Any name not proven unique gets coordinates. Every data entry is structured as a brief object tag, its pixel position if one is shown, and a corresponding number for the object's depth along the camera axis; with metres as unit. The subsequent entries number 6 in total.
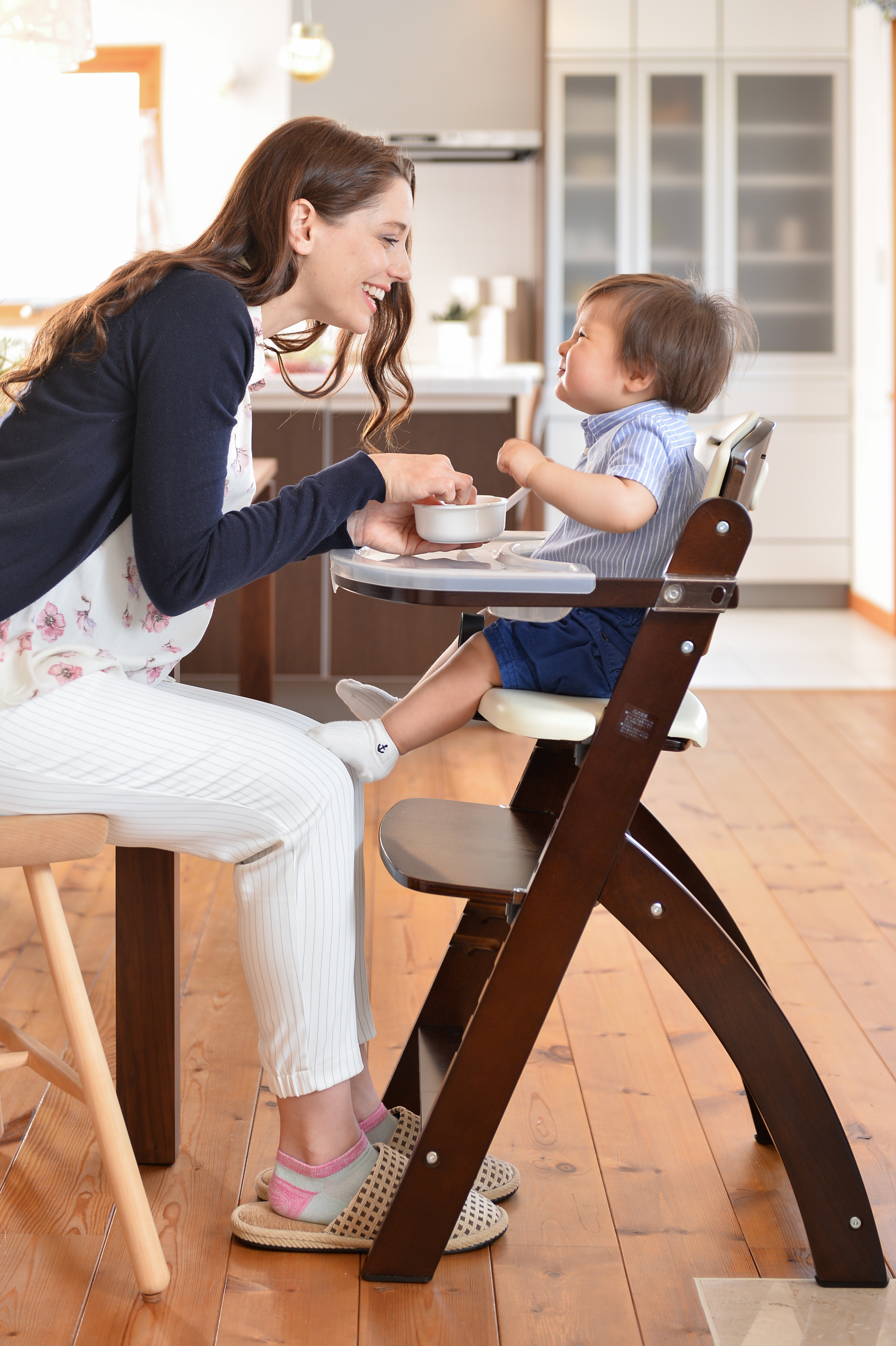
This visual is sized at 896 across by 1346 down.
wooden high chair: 2.48
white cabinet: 7.82
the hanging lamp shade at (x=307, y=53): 6.82
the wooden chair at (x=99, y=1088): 2.54
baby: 2.67
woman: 2.54
